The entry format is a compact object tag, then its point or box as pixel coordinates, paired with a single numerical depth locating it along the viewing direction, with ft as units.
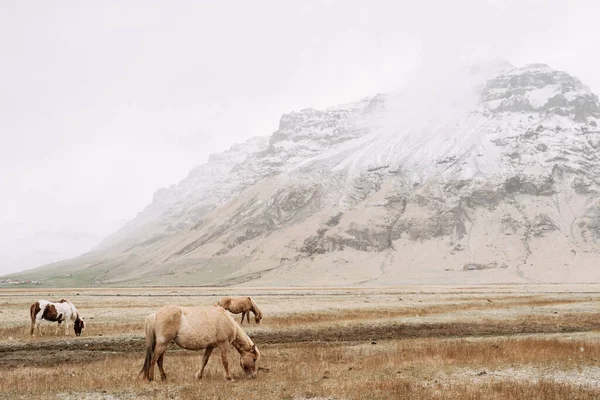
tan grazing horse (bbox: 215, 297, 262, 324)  119.85
